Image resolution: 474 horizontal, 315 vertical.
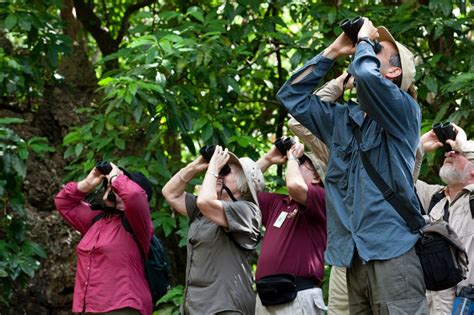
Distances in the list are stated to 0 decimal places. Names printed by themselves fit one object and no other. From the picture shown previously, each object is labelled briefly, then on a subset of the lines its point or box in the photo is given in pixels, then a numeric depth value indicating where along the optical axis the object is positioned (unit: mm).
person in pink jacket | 10561
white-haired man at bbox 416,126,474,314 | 9579
